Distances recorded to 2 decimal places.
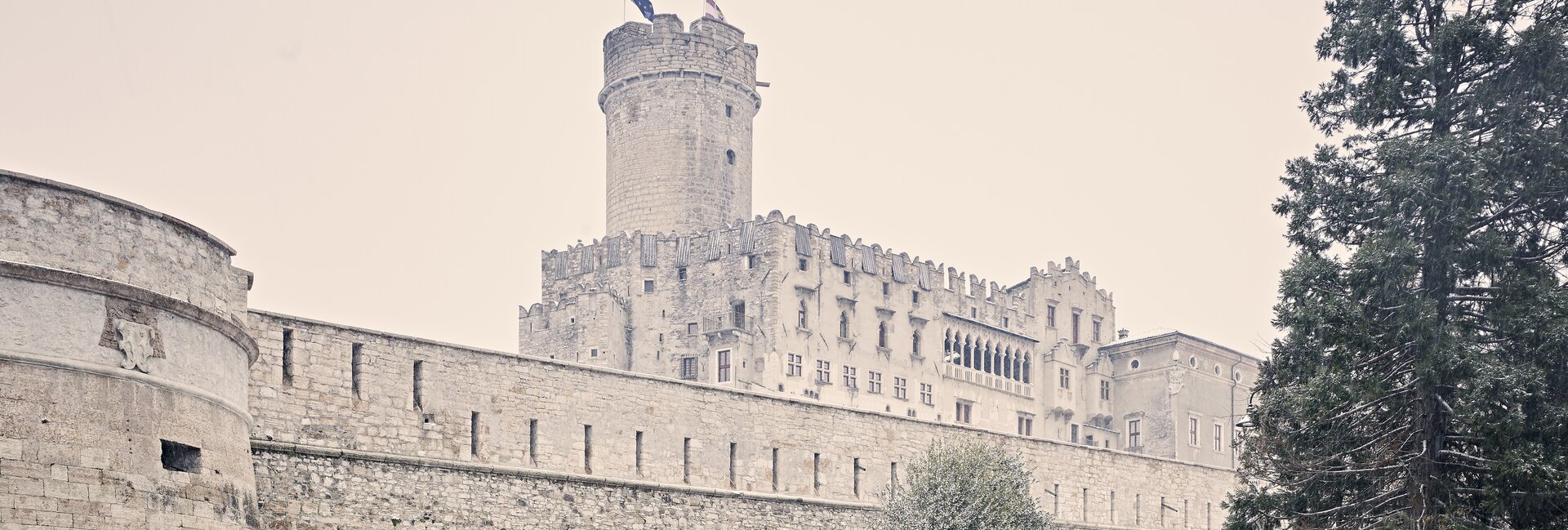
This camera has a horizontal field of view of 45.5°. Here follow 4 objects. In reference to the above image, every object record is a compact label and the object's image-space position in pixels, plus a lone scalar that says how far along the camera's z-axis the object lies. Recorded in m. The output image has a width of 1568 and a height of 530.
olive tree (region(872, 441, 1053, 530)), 37.62
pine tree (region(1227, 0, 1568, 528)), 24.69
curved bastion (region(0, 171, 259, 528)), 21.41
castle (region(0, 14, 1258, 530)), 22.14
